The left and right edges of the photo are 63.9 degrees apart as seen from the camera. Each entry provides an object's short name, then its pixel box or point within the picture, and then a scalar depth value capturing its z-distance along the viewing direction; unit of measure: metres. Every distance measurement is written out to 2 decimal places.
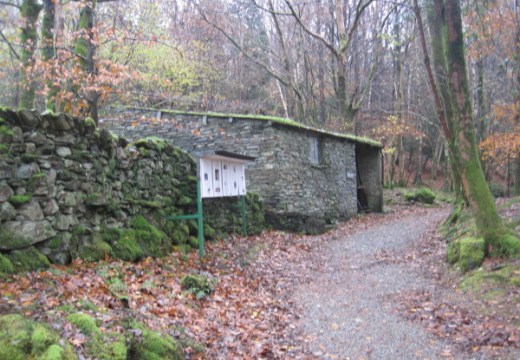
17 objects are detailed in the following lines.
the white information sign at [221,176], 8.23
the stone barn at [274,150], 13.16
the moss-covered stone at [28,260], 4.48
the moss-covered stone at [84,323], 3.30
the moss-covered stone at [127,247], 6.08
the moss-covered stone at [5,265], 4.28
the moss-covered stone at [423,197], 20.69
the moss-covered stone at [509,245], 6.38
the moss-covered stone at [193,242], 8.33
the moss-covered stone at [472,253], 6.68
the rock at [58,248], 5.00
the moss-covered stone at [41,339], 2.81
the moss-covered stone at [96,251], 5.51
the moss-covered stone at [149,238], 6.75
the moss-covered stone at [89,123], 5.80
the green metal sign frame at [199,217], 7.78
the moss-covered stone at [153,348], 3.43
